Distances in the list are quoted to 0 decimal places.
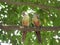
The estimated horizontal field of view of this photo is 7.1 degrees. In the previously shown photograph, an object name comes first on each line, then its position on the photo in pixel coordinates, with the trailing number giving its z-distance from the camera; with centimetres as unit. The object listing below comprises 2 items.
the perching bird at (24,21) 1090
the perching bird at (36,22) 1107
